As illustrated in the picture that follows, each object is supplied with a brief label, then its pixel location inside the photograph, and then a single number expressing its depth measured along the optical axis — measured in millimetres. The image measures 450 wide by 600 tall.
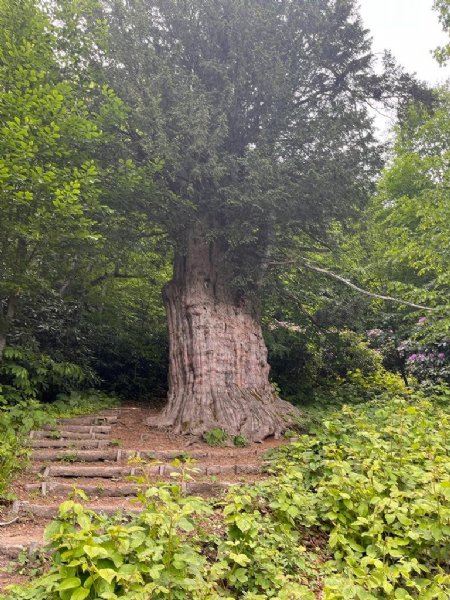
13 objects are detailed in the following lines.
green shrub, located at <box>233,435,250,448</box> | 6828
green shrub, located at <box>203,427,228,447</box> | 6814
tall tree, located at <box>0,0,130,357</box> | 5828
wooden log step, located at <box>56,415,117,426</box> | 7350
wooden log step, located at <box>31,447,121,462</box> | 5691
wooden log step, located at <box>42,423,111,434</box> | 7086
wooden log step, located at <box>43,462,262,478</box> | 5207
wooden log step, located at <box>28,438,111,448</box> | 6043
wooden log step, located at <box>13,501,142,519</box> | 4031
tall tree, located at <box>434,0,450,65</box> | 9914
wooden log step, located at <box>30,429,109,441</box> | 6421
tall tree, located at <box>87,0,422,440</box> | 7418
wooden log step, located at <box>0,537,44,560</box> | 3238
